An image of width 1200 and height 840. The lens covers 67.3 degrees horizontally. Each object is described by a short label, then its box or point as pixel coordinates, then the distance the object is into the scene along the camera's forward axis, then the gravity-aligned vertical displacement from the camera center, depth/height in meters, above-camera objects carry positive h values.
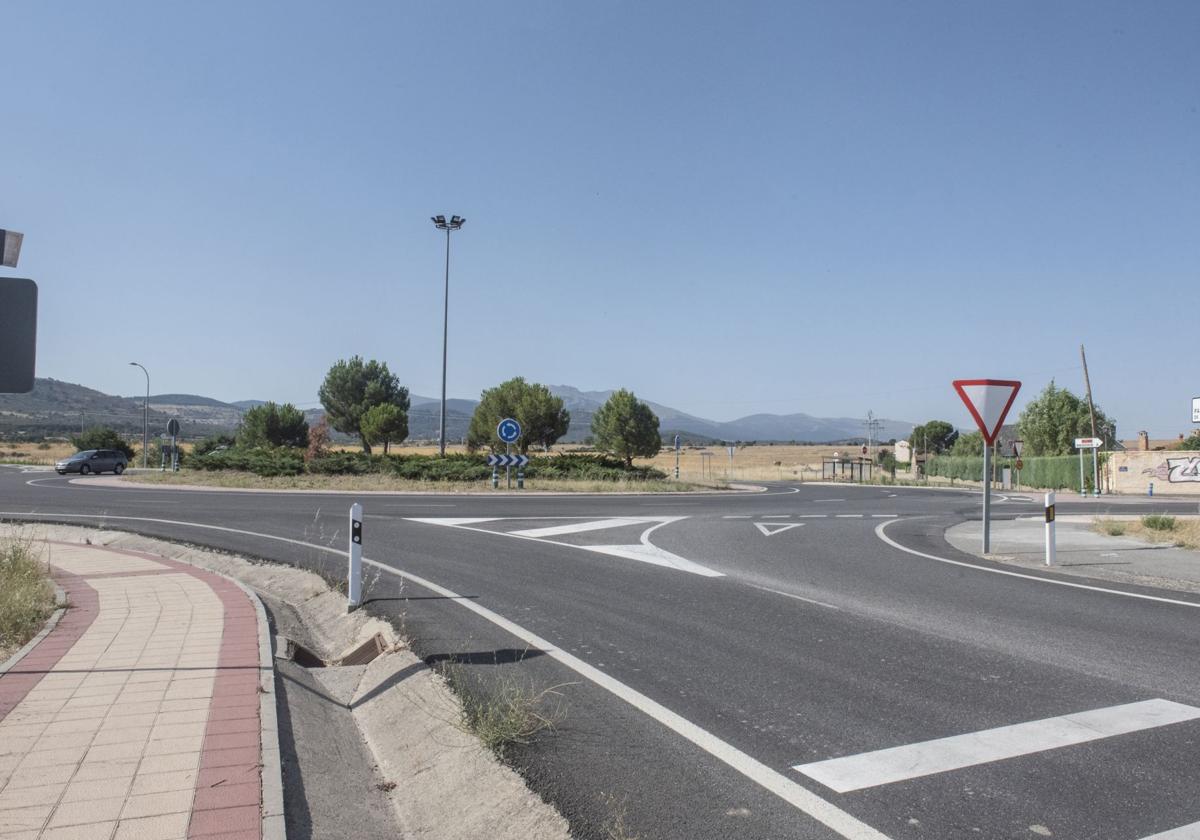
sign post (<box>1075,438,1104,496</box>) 36.66 +0.25
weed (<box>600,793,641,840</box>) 3.46 -1.46
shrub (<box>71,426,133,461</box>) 64.62 +0.91
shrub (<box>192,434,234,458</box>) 56.11 +0.69
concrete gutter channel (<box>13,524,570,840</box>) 3.81 -1.54
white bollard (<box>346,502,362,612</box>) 8.50 -1.02
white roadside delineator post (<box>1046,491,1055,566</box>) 11.33 -0.88
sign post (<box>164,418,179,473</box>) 40.56 +1.03
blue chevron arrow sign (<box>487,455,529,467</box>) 30.36 -0.05
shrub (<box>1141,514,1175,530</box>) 15.97 -0.98
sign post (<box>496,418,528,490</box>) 28.75 +0.91
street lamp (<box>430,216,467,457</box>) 37.47 +6.25
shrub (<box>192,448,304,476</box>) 36.19 -0.31
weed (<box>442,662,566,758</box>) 4.50 -1.39
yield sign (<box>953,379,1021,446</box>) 12.42 +0.92
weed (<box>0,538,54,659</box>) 6.91 -1.25
